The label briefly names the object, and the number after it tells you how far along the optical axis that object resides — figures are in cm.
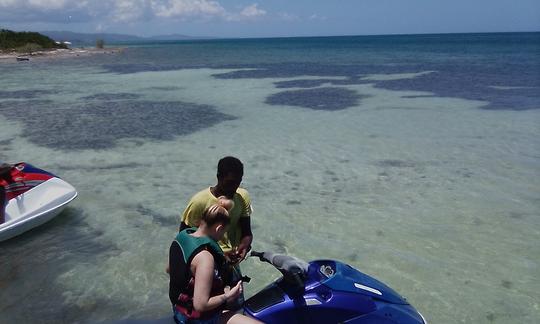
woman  250
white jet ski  548
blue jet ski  271
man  314
